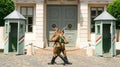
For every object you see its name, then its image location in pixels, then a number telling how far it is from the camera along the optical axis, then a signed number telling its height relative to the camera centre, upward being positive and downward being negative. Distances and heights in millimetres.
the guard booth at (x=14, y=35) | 21172 -423
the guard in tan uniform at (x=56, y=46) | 16453 -823
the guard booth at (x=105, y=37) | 20891 -555
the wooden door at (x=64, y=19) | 27719 +624
